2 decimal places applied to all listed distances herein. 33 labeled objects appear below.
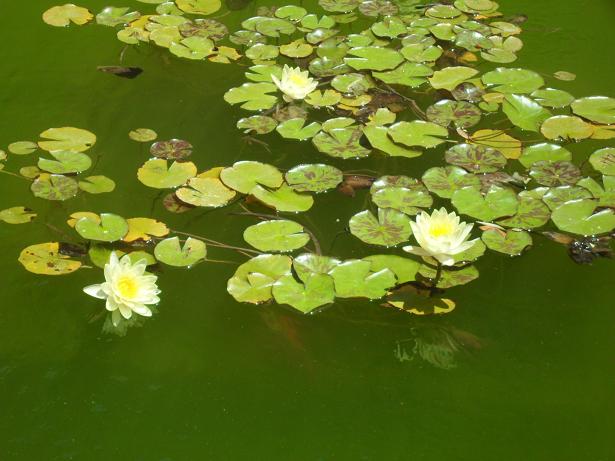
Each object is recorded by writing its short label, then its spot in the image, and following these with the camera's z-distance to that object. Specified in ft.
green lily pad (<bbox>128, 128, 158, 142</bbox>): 7.88
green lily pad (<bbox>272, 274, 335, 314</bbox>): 6.02
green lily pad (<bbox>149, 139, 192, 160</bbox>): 7.57
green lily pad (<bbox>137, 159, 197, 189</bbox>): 7.22
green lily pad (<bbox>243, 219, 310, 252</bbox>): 6.56
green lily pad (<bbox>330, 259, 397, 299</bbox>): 6.12
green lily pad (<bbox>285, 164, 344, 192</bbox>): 7.14
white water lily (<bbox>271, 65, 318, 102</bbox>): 7.89
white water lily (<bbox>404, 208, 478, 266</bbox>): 5.97
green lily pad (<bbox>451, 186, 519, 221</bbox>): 6.84
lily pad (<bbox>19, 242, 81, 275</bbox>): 6.40
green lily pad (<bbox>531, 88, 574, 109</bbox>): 8.20
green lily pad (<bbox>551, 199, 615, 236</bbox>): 6.74
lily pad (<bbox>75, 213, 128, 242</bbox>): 6.55
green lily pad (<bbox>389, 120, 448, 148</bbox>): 7.61
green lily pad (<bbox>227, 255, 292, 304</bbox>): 6.13
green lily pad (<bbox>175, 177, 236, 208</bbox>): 7.02
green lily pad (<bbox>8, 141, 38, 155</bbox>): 7.68
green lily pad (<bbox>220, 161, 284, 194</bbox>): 7.10
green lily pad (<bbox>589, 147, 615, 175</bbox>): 7.33
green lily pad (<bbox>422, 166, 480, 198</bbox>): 7.08
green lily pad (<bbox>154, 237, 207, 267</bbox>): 6.45
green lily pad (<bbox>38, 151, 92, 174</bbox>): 7.38
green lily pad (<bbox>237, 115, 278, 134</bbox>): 7.89
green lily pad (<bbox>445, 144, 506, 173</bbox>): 7.35
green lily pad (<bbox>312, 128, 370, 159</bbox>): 7.53
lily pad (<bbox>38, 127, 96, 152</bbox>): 7.72
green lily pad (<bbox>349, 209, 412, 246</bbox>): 6.59
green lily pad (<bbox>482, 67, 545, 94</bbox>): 8.41
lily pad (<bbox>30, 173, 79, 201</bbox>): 7.11
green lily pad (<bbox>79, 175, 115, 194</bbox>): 7.22
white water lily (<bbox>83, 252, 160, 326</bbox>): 5.91
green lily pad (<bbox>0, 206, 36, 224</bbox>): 6.92
